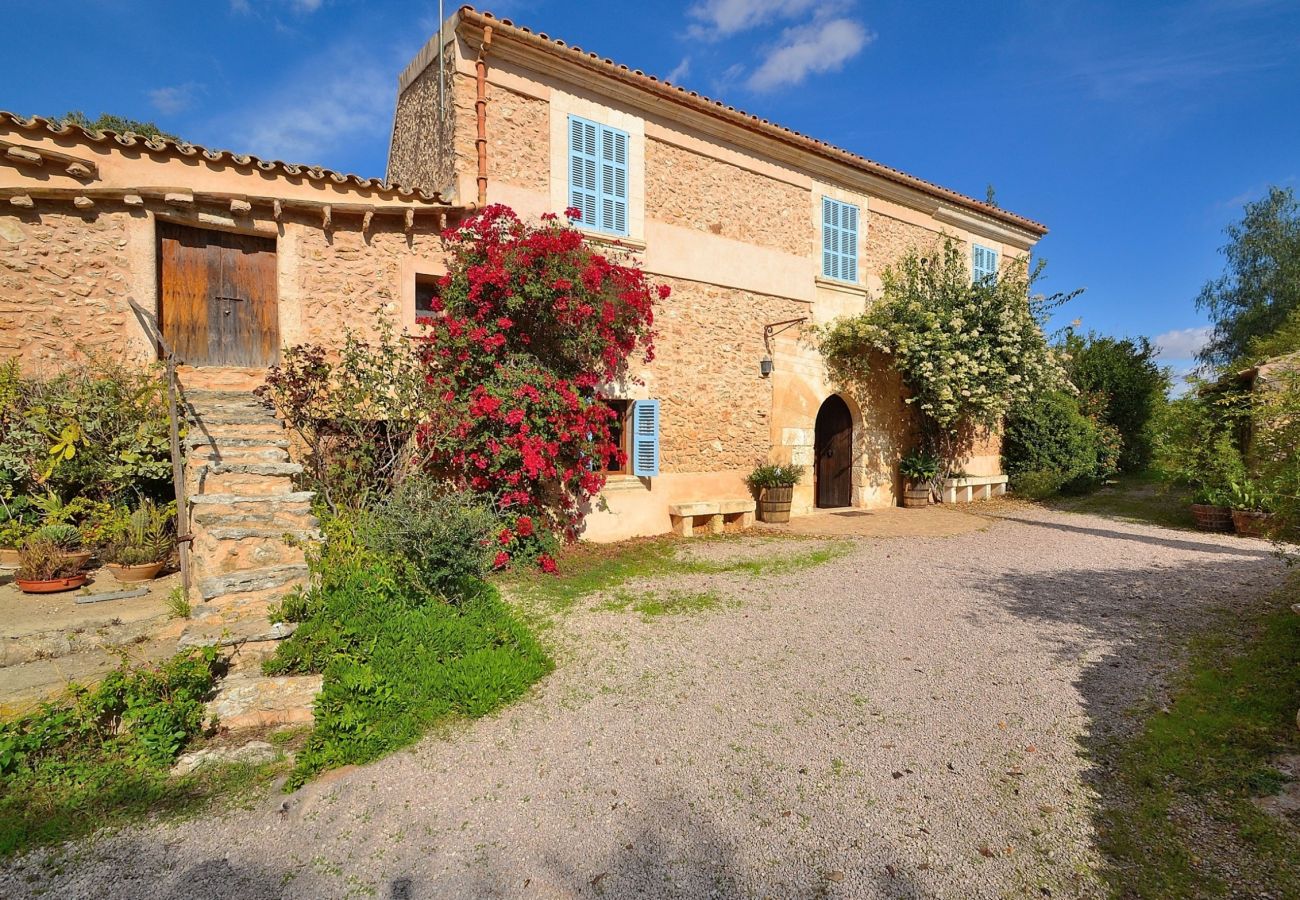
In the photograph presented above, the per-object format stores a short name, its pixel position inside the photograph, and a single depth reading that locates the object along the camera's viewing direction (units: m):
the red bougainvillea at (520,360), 6.72
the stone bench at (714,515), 8.93
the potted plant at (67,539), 4.85
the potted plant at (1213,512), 9.16
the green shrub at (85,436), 5.20
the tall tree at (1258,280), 19.72
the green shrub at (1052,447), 13.22
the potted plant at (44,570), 4.61
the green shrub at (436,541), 4.97
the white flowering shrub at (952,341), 10.58
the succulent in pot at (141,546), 4.96
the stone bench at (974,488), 12.41
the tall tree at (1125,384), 15.52
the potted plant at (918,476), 12.04
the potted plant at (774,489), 9.84
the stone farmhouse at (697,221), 7.66
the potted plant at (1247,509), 8.53
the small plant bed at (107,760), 2.78
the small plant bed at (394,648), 3.38
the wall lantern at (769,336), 10.02
